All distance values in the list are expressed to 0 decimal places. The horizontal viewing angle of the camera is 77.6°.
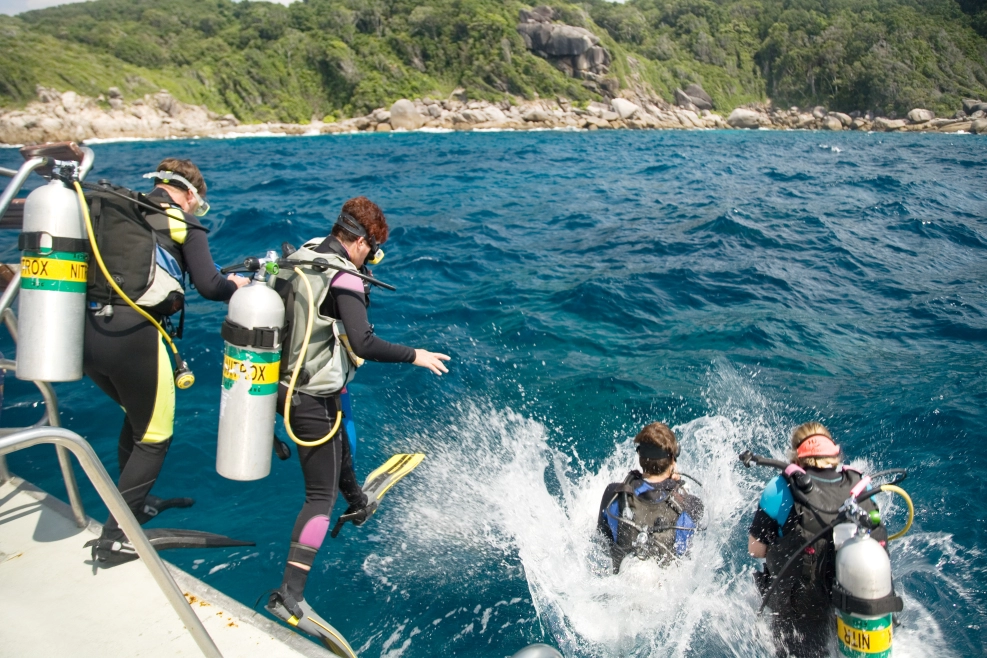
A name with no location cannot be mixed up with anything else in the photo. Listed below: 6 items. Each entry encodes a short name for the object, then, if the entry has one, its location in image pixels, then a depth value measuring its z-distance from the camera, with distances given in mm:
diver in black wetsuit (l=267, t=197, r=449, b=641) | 3266
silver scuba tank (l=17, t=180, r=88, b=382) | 2904
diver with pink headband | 3217
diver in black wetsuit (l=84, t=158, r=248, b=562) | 3182
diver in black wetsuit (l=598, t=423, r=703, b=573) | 3787
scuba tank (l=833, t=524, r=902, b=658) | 2689
